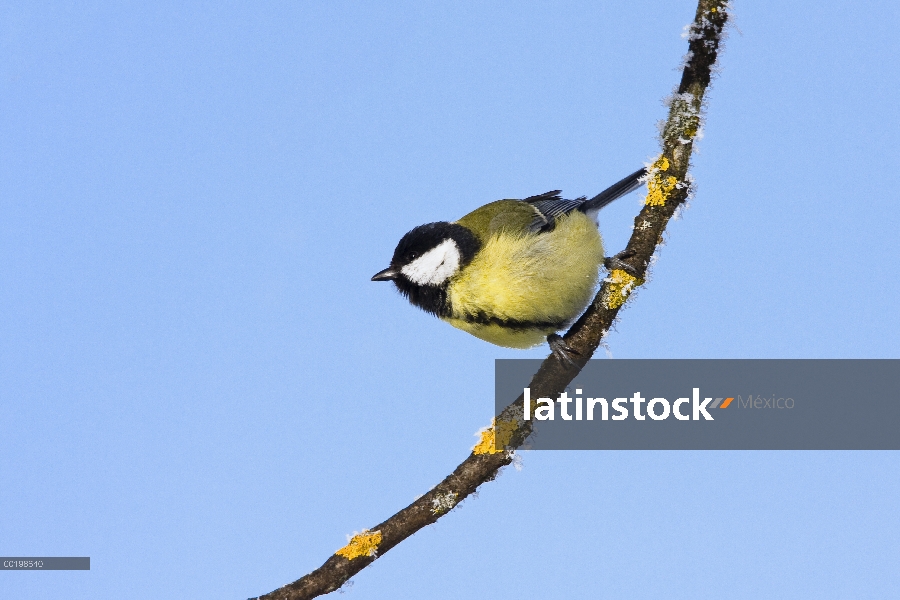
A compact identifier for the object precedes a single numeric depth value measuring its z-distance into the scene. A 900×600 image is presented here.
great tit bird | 6.20
